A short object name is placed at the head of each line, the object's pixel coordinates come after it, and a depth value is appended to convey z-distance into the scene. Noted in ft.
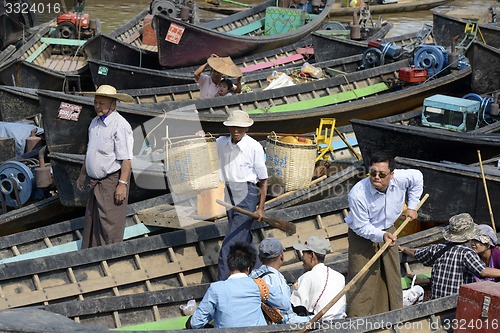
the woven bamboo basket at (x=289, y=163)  42.86
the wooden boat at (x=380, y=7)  128.86
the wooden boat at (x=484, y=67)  62.70
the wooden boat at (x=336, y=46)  72.86
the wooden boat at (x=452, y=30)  73.28
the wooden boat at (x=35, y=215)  47.38
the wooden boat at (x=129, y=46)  74.81
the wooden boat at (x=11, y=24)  82.89
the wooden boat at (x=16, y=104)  62.09
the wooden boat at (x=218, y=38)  72.20
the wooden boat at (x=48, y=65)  69.94
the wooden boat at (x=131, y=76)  68.26
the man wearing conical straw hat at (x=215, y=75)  51.98
